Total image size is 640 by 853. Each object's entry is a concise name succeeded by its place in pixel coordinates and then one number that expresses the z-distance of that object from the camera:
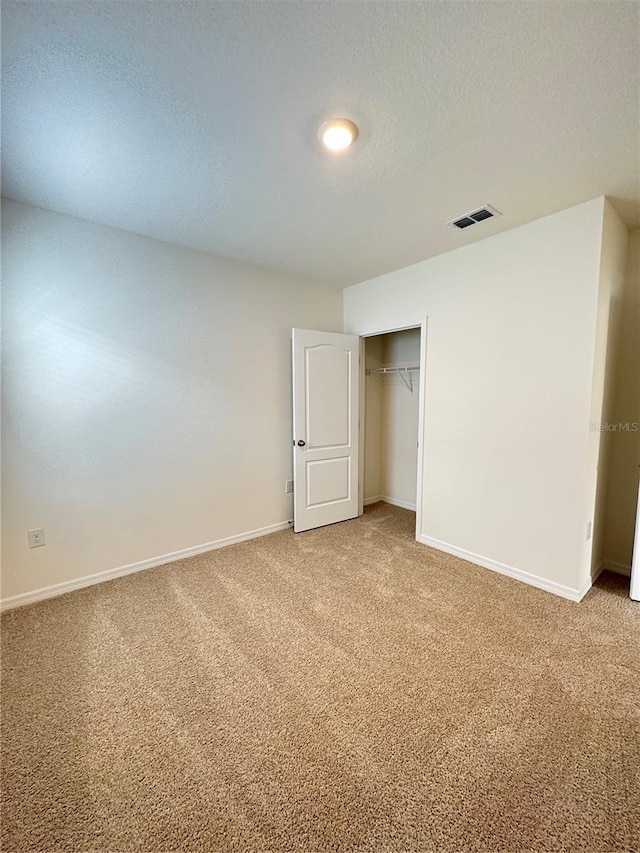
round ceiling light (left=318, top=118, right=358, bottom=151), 1.55
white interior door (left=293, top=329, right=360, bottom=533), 3.46
